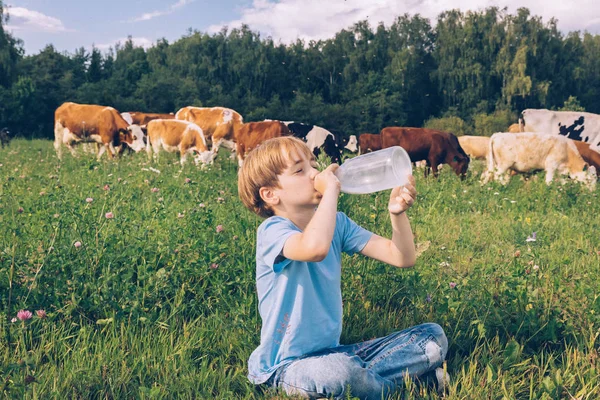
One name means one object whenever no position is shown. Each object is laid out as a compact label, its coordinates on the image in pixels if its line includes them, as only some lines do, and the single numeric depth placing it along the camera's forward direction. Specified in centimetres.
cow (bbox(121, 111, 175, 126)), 1781
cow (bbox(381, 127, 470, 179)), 1184
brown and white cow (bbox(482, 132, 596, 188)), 948
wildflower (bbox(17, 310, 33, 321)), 226
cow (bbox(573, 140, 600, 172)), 1023
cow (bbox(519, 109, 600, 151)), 1683
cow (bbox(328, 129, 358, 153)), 1455
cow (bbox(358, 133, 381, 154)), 1385
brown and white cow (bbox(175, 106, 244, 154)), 1537
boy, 223
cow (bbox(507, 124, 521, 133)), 1869
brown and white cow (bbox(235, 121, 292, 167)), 1345
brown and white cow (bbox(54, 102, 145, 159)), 1380
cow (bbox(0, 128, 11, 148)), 1553
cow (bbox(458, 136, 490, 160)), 1659
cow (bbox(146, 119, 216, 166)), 1245
